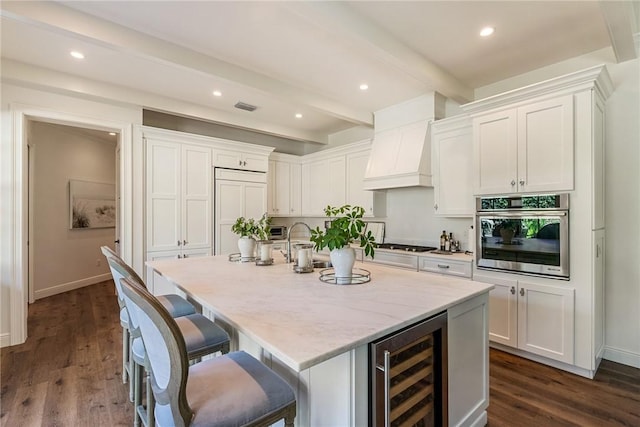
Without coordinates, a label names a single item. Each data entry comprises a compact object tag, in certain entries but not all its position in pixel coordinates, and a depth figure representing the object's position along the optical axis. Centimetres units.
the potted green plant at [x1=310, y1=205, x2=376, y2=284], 174
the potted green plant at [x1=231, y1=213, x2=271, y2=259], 262
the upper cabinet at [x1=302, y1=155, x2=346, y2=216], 486
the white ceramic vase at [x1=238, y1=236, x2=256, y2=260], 266
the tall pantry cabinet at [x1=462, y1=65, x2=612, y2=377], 235
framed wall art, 536
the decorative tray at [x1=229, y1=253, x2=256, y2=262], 263
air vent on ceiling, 403
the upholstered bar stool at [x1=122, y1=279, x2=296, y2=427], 96
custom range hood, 363
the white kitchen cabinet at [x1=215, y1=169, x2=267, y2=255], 437
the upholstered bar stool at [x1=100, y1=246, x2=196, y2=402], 202
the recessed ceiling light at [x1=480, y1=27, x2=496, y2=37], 246
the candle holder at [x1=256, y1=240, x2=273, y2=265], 249
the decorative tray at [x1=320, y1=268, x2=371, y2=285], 180
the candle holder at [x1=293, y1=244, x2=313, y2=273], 217
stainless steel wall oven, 245
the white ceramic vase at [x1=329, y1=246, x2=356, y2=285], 179
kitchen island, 107
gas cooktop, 370
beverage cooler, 113
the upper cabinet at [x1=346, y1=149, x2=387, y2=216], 441
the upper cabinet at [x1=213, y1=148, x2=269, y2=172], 440
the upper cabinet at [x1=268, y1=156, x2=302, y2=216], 524
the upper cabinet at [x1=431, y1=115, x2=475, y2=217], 330
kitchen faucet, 255
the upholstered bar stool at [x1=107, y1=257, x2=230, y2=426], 154
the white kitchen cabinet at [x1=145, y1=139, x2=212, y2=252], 381
